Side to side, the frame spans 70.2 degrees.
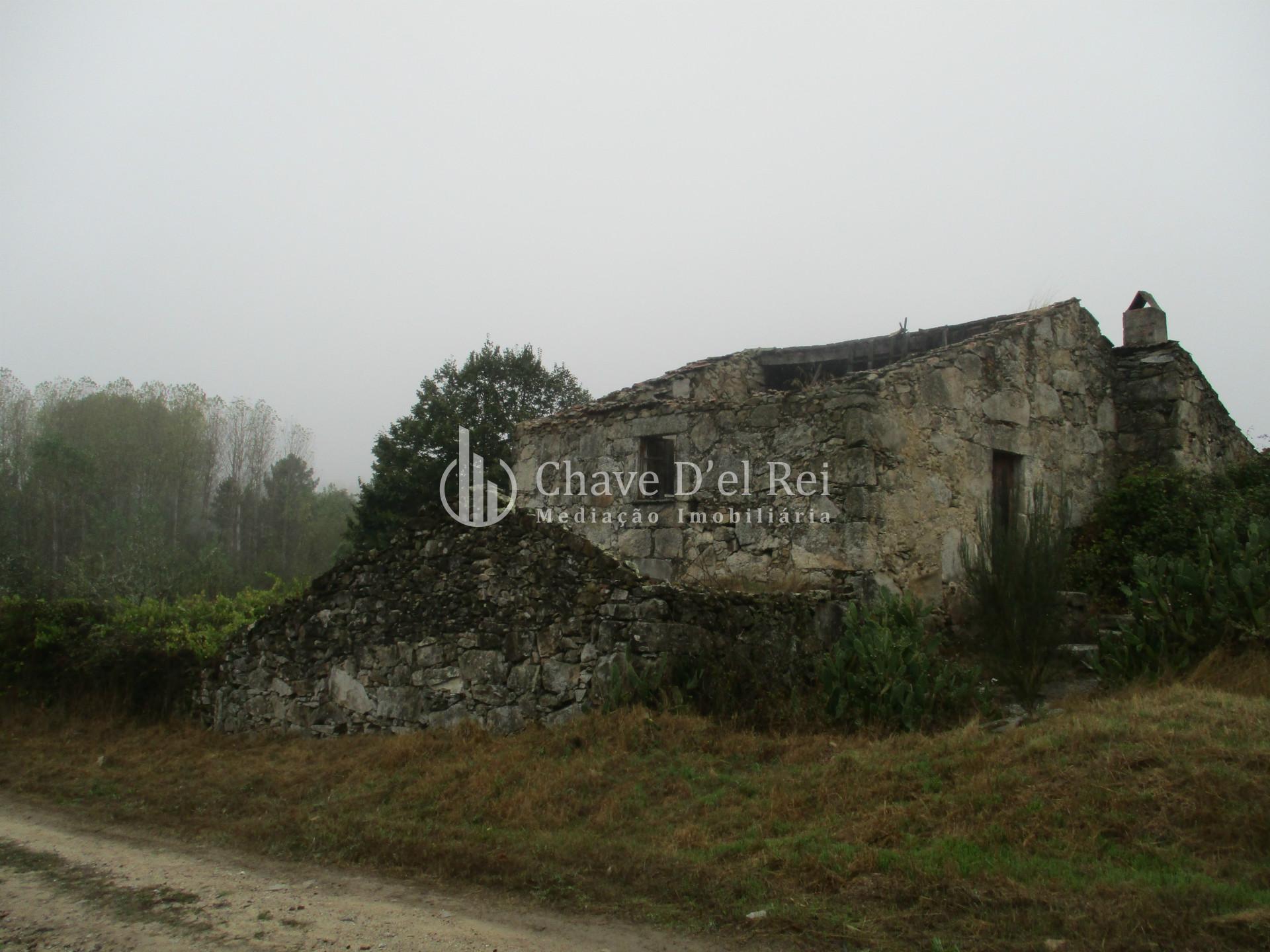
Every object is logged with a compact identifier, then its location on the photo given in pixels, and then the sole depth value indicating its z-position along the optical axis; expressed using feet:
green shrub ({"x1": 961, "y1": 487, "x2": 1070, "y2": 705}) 26.13
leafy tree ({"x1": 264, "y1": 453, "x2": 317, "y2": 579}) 130.72
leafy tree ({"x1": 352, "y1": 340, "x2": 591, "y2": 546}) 88.22
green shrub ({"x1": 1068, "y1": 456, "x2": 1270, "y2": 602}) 35.04
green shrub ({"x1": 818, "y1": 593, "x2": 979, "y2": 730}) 23.04
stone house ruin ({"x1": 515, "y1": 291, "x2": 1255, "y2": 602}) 31.99
